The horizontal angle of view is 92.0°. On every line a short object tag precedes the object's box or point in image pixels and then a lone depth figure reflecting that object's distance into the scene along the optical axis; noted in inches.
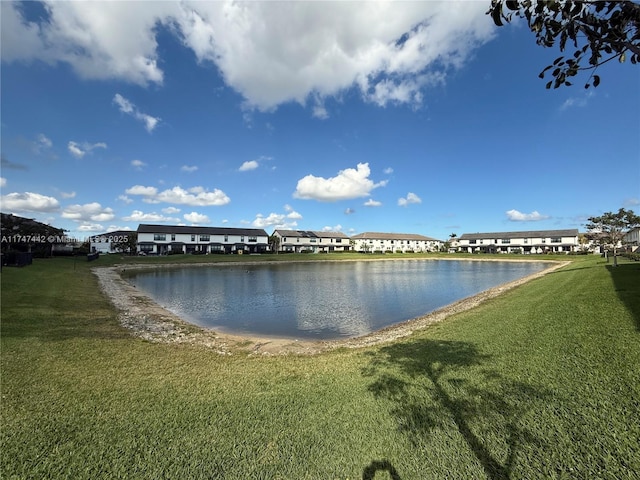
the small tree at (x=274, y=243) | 3844.7
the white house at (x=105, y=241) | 3408.0
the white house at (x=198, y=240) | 3088.1
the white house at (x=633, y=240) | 1720.2
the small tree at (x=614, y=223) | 1487.5
